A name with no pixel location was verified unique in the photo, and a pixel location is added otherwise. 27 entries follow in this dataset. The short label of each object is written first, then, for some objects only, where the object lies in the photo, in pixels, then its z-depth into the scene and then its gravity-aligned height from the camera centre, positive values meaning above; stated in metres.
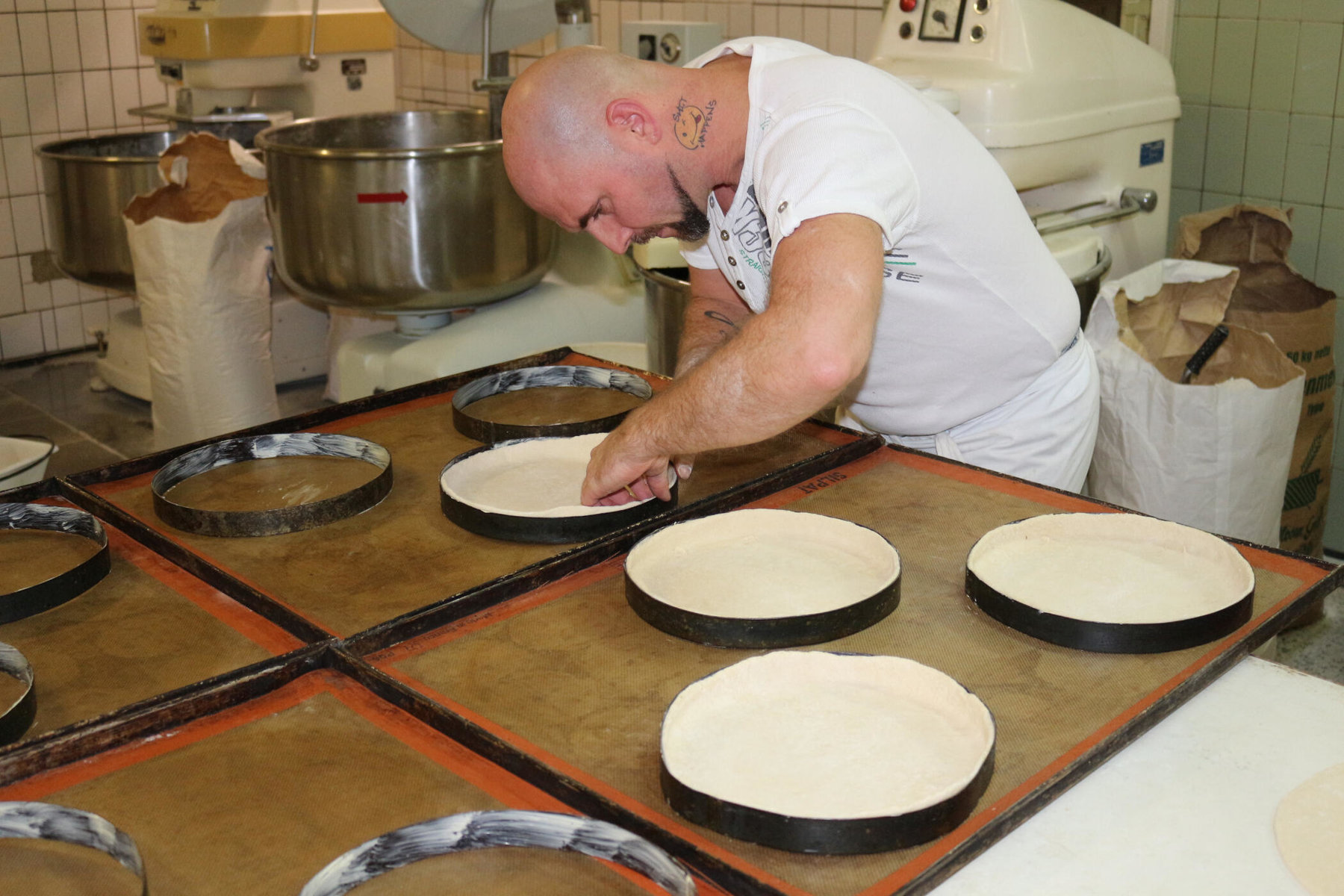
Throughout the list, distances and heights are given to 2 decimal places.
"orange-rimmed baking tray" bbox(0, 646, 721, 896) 0.86 -0.53
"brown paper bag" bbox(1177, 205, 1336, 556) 2.60 -0.46
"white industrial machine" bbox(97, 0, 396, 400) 3.33 +0.07
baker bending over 1.21 -0.18
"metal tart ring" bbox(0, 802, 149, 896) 0.83 -0.50
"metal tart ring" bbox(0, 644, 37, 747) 1.00 -0.50
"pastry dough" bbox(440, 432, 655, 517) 1.46 -0.48
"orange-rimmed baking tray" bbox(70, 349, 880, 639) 1.26 -0.50
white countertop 0.86 -0.53
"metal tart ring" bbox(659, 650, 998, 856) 0.85 -0.50
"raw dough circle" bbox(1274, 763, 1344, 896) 0.85 -0.53
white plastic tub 1.78 -0.52
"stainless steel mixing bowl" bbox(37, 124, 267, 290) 3.33 -0.27
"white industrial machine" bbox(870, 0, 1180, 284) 2.21 -0.02
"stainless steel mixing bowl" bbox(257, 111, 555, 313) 2.43 -0.26
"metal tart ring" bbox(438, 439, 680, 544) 1.37 -0.48
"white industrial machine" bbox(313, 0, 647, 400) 2.54 -0.46
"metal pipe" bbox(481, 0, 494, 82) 2.61 +0.12
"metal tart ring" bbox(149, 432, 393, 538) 1.40 -0.47
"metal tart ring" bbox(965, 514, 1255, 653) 1.11 -0.48
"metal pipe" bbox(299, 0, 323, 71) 3.47 +0.10
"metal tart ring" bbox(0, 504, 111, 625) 1.22 -0.48
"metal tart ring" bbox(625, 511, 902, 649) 1.13 -0.48
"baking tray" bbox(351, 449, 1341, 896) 0.87 -0.51
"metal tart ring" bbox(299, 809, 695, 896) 0.82 -0.50
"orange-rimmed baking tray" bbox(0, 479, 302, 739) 1.09 -0.51
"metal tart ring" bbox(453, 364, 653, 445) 1.67 -0.44
